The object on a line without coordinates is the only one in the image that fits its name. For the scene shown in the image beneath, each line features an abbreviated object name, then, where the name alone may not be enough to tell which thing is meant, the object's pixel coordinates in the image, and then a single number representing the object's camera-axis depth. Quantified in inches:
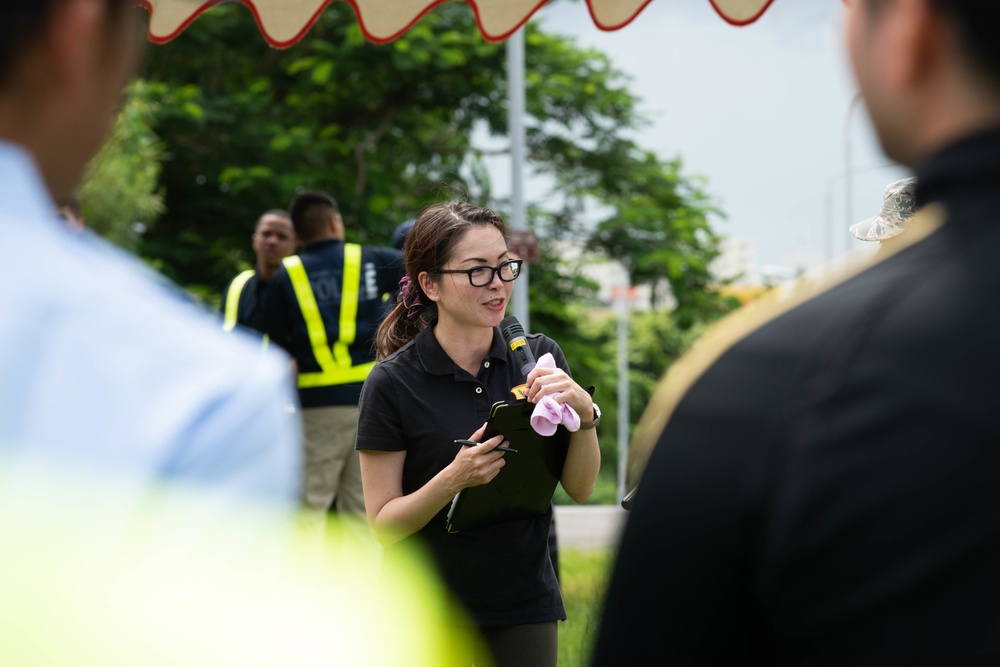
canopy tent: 293.1
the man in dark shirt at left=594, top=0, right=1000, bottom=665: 59.1
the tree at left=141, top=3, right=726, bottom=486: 1221.7
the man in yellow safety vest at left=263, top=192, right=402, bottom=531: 453.7
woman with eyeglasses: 217.6
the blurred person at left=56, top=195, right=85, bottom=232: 364.7
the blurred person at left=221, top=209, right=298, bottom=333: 488.7
